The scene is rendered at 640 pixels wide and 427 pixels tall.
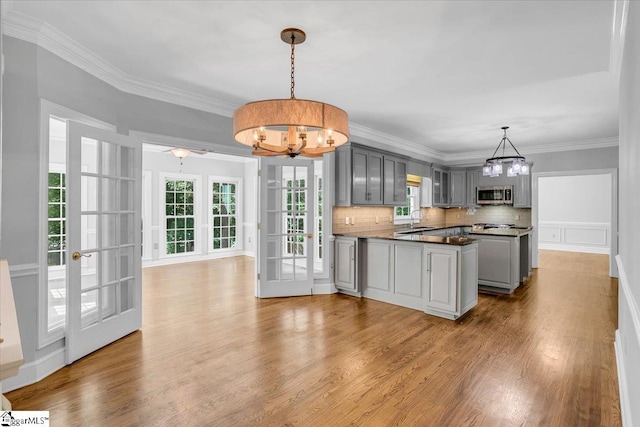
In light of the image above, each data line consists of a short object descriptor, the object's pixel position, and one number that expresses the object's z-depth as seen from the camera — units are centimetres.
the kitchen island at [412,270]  403
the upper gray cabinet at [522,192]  733
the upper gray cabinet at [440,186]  783
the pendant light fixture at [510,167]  535
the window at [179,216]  809
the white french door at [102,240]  298
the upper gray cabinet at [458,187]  827
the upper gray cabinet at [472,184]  810
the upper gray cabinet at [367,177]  530
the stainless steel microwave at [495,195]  754
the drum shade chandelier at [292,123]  214
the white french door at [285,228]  493
